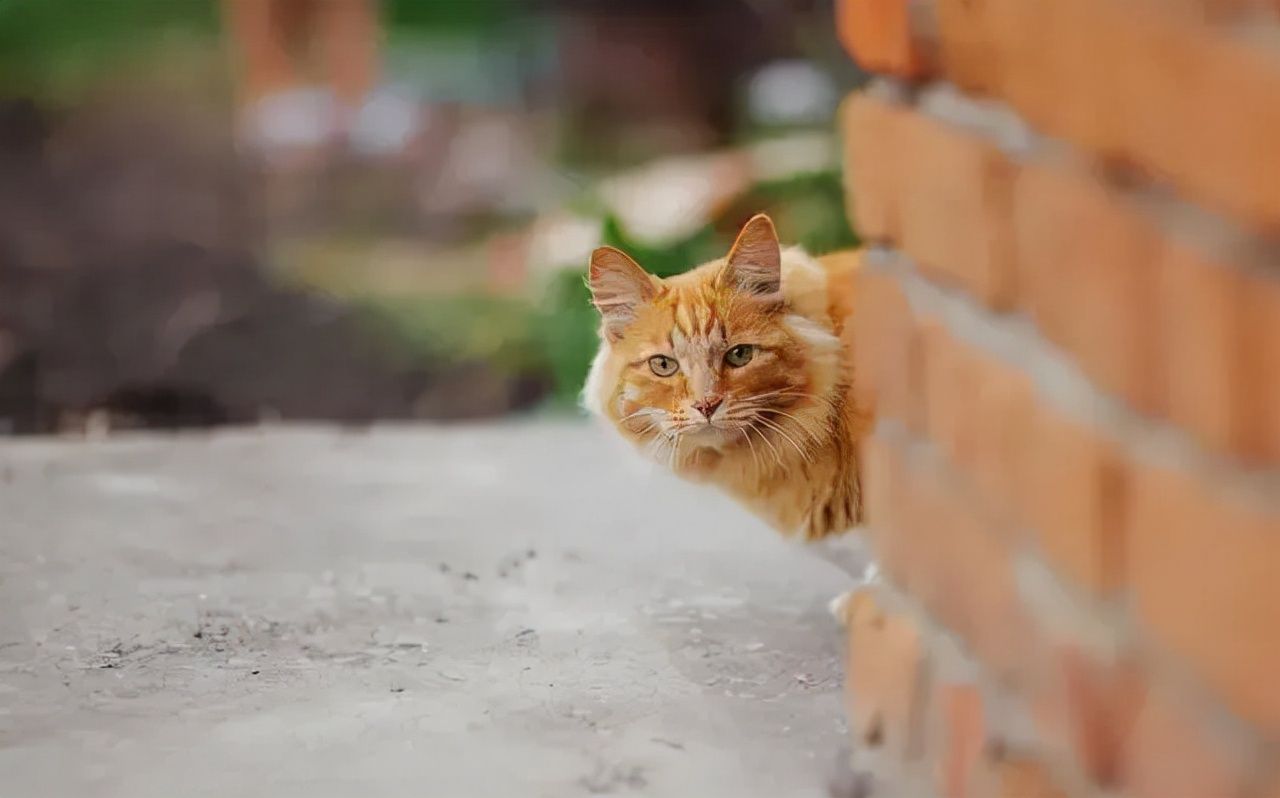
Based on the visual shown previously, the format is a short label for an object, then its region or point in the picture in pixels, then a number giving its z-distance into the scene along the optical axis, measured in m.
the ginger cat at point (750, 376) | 2.16
